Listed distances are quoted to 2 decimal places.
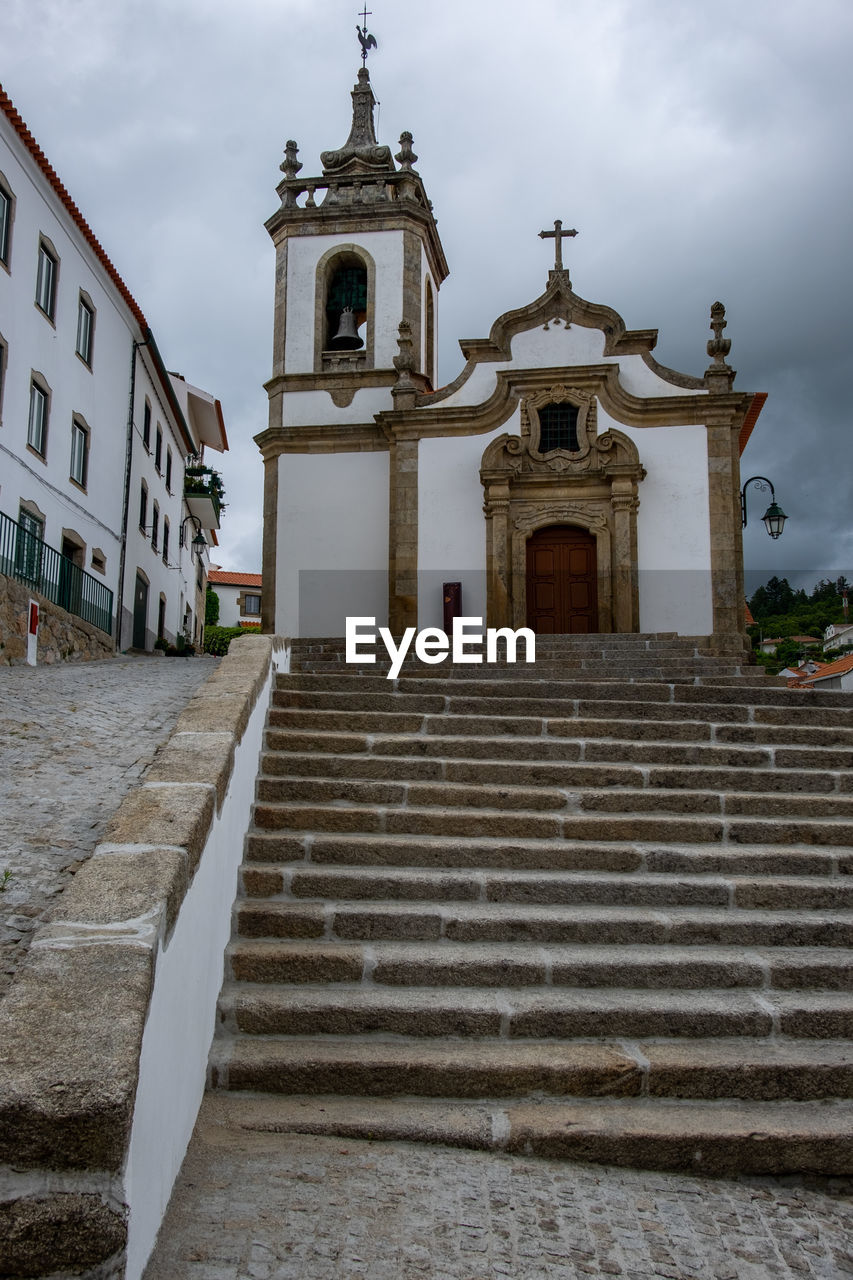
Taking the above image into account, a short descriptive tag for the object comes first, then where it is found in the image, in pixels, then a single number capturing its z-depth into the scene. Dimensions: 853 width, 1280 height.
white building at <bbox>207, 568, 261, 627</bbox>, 53.62
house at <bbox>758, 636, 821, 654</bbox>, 60.34
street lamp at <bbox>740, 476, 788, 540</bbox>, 14.89
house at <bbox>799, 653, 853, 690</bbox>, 26.98
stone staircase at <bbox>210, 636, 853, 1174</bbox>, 3.38
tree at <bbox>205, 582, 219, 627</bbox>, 44.09
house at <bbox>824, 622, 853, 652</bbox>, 68.75
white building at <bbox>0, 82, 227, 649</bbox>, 13.57
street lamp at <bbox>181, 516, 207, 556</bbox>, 23.03
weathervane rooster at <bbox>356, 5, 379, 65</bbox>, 21.66
